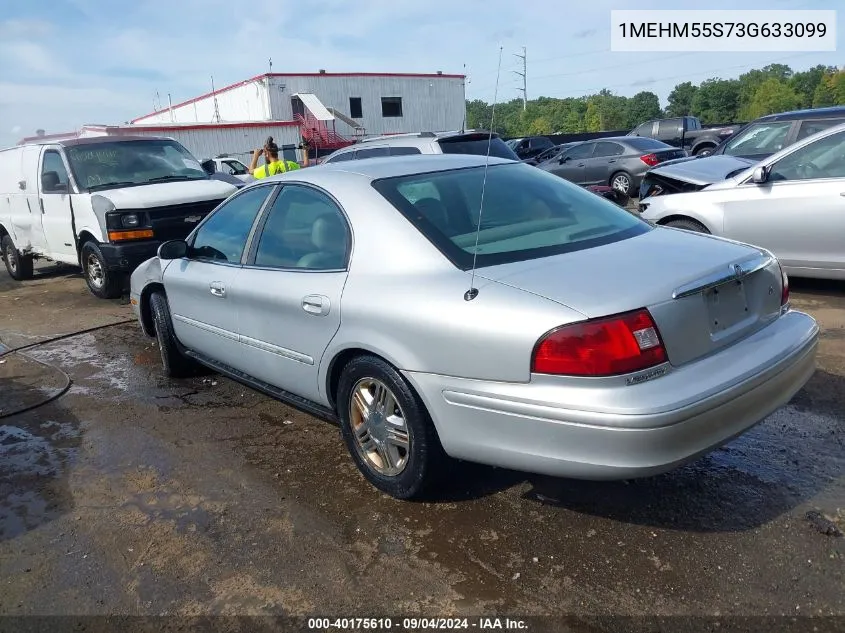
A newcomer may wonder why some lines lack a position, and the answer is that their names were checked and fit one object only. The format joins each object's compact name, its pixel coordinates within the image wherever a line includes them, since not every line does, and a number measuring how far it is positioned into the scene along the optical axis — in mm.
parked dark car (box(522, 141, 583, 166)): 21438
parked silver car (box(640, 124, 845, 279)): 6039
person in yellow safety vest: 9844
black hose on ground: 4949
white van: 7898
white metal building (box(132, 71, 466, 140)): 39125
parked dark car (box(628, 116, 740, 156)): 21000
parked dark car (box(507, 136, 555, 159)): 27469
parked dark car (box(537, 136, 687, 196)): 15328
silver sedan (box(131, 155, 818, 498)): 2574
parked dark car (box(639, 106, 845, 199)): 9555
